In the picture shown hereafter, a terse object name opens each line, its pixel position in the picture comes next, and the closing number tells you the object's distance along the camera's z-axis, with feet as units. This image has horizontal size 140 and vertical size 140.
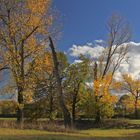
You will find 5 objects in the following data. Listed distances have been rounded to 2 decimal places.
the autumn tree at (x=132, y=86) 129.48
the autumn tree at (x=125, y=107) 129.83
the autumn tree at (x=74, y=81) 106.93
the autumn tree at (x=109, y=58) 99.32
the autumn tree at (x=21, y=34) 56.18
